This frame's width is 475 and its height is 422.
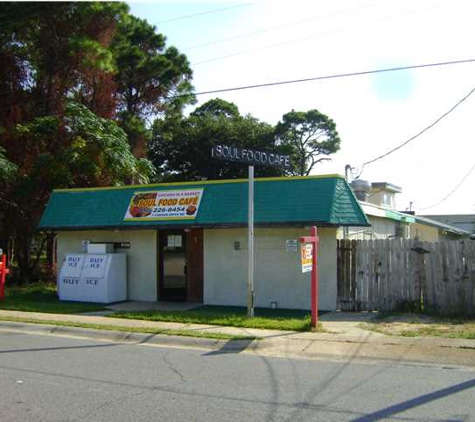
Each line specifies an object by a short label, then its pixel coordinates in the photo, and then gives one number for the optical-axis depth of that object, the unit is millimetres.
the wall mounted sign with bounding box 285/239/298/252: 14234
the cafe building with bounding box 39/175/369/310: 14102
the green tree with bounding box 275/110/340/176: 49000
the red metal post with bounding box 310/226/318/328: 11047
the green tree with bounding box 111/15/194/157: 26547
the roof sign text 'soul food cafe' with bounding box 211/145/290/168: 11633
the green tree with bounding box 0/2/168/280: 20953
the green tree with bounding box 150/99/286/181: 46562
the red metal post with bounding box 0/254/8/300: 16734
